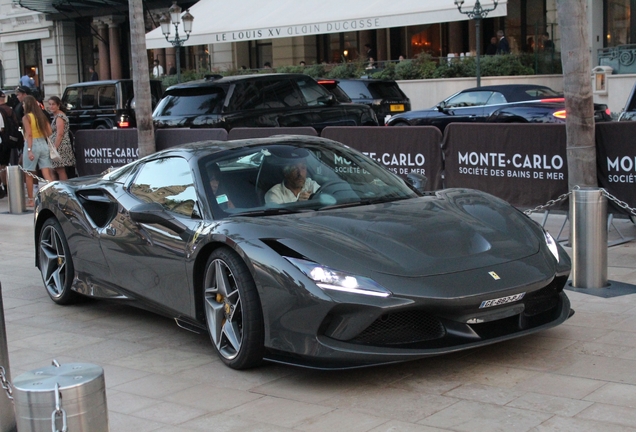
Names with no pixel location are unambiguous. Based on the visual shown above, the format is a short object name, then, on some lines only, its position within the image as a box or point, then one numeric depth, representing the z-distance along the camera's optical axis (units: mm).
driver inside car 5934
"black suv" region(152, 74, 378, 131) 15250
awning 24125
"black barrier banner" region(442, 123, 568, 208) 9133
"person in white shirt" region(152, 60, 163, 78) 35531
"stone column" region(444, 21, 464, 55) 31703
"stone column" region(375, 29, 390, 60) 34281
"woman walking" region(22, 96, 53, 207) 13766
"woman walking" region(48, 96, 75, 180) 13898
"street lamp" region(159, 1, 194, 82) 27219
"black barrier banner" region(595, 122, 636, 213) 8508
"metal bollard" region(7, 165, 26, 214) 13719
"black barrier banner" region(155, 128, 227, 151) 12766
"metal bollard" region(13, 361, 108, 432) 3281
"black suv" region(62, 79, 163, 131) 22766
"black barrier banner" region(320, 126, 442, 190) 10453
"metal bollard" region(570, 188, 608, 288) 7066
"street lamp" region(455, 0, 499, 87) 22594
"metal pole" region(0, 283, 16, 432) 4031
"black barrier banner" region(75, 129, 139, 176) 14422
